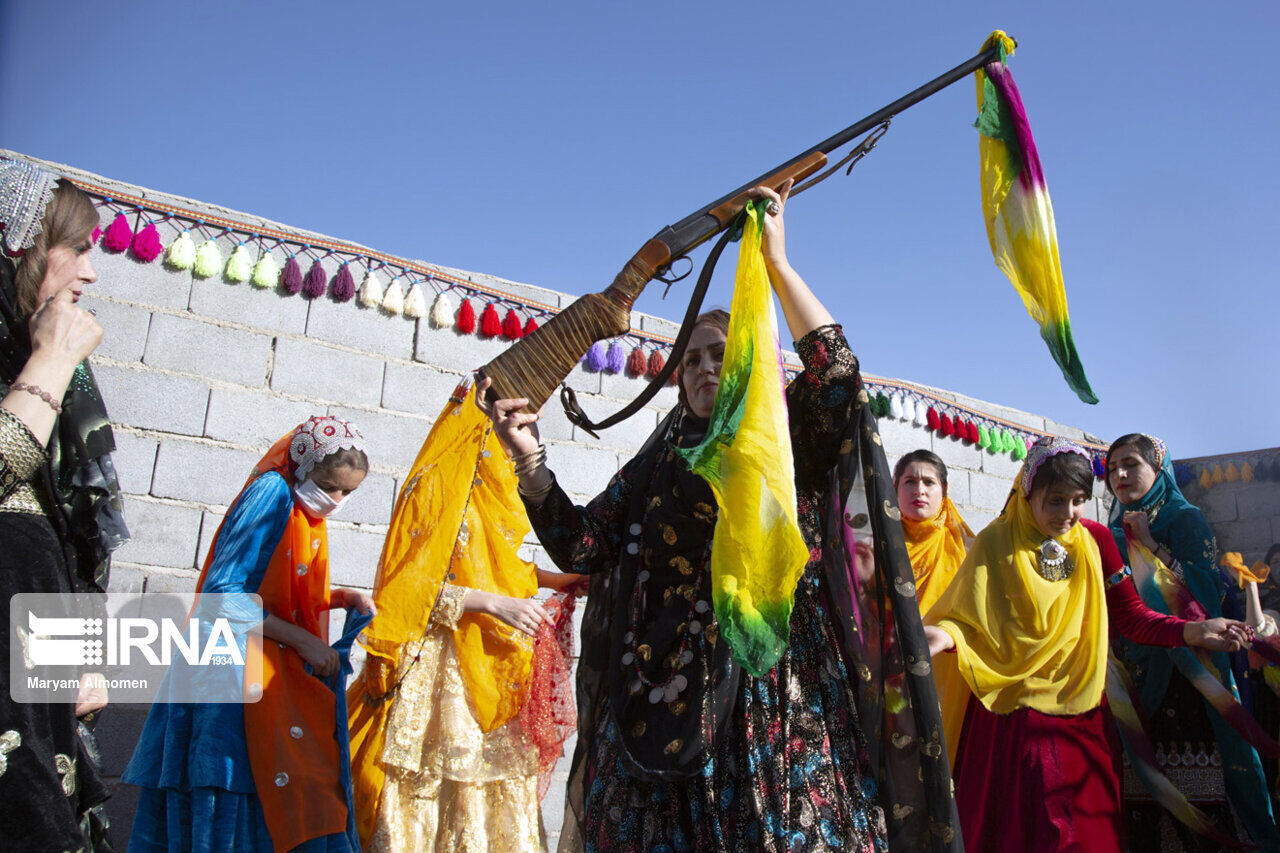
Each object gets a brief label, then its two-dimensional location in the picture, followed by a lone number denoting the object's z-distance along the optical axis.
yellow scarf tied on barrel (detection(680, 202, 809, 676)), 1.88
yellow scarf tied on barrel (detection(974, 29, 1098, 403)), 2.49
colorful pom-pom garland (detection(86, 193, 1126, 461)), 4.20
